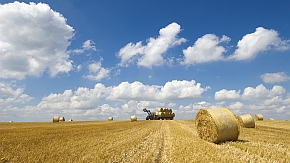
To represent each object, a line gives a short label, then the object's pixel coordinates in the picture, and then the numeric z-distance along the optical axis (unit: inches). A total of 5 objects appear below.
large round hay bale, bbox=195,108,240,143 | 409.7
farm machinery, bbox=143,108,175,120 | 2172.7
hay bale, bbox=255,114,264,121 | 1338.6
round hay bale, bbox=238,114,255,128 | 772.6
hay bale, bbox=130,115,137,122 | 1628.9
